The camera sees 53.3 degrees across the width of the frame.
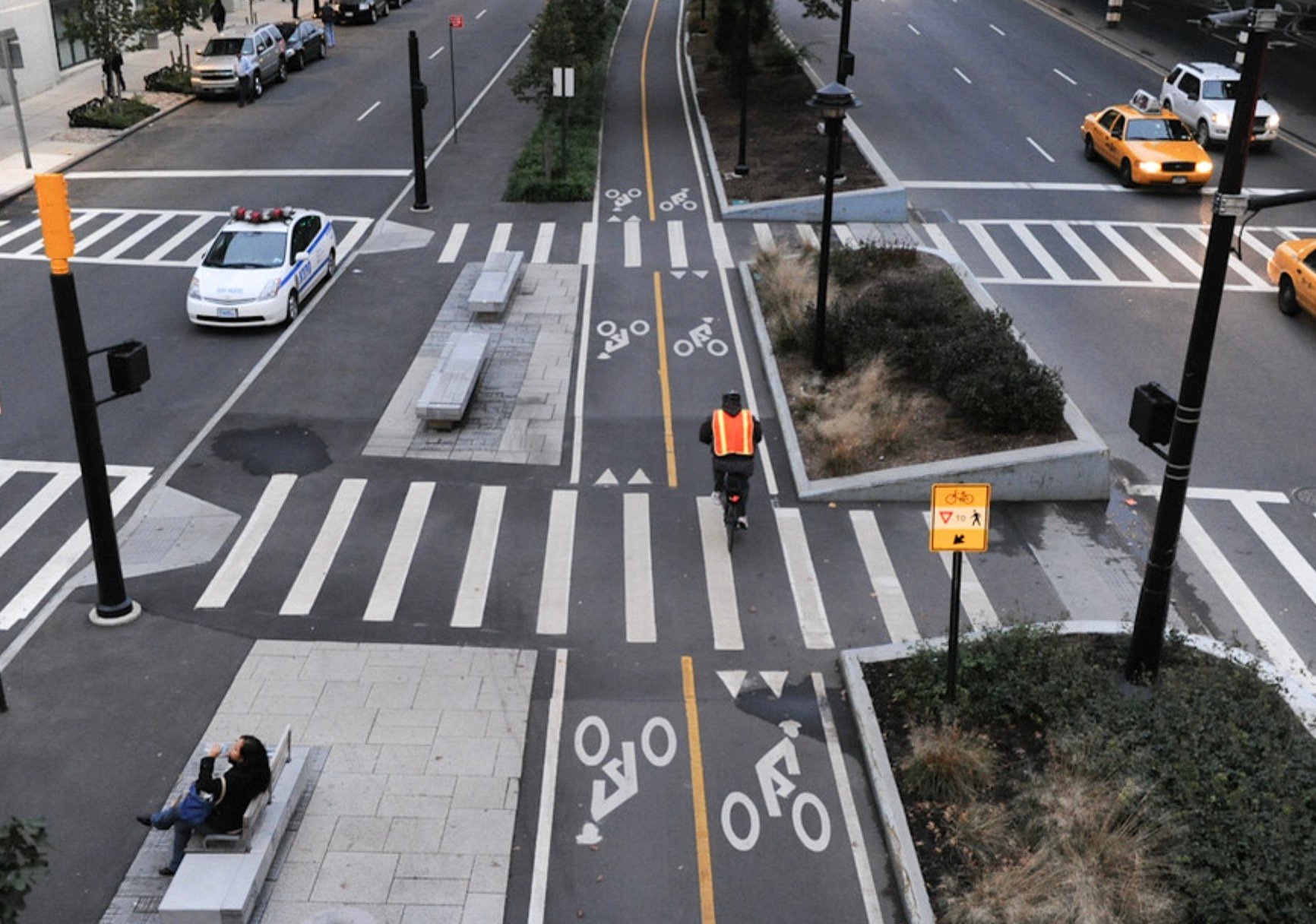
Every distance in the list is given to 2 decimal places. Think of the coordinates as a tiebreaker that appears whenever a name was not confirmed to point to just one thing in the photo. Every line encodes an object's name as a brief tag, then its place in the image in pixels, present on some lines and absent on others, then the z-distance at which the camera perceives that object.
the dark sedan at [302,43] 48.31
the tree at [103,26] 37.47
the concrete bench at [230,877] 9.84
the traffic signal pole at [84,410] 12.80
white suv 35.91
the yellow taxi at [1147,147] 32.34
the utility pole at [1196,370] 11.22
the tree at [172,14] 41.44
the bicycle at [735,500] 16.19
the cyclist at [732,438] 16.28
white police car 23.11
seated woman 10.38
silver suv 42.69
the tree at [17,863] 7.20
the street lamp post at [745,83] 33.22
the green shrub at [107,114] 38.06
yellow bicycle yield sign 11.63
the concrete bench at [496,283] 24.02
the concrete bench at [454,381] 19.16
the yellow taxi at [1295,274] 23.86
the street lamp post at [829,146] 19.42
